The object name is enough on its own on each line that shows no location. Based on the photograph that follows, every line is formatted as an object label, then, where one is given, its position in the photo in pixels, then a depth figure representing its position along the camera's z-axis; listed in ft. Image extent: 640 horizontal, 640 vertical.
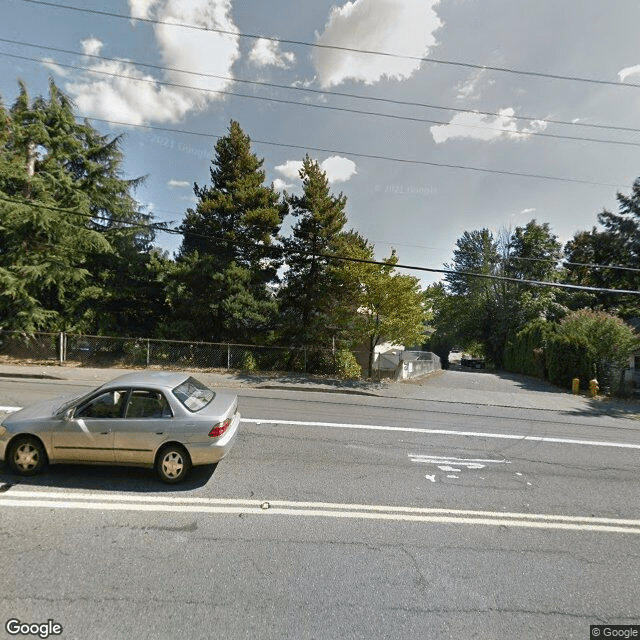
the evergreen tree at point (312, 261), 48.06
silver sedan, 14.47
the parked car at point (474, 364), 128.51
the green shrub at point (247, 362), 47.65
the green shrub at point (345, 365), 48.85
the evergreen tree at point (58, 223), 45.55
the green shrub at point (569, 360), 51.31
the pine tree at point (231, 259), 48.75
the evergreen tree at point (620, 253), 72.23
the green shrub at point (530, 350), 70.03
